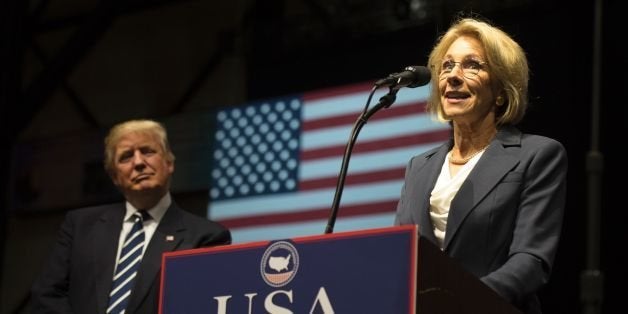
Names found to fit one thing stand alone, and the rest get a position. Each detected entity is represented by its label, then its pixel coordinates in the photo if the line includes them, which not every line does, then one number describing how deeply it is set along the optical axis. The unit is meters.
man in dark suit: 3.39
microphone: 2.47
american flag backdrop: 4.72
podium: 1.84
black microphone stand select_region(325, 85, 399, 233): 2.27
